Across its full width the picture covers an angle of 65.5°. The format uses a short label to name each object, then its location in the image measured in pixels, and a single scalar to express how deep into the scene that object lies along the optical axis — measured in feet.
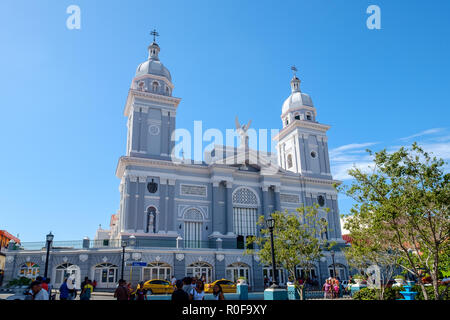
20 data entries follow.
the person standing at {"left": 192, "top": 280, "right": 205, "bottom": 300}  32.07
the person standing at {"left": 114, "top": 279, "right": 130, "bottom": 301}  41.24
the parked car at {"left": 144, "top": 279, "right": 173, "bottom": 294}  81.87
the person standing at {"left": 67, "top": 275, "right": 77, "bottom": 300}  50.56
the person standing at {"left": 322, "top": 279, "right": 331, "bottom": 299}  80.65
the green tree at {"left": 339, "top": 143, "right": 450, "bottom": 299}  48.75
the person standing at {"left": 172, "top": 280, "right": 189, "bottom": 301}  26.71
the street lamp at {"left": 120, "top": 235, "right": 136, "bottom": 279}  87.62
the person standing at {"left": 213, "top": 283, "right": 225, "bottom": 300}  30.73
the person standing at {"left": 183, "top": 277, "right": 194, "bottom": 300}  32.99
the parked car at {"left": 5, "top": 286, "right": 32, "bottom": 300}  32.40
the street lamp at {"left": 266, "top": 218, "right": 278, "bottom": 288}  57.39
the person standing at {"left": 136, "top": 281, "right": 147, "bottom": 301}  45.55
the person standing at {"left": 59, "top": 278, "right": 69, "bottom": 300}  48.83
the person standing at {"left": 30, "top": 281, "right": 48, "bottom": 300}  26.76
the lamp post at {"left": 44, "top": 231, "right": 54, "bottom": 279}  67.87
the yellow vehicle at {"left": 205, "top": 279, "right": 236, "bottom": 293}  87.45
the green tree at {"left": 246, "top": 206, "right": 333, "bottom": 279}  74.74
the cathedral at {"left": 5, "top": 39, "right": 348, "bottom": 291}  98.73
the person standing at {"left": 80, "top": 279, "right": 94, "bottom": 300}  45.57
